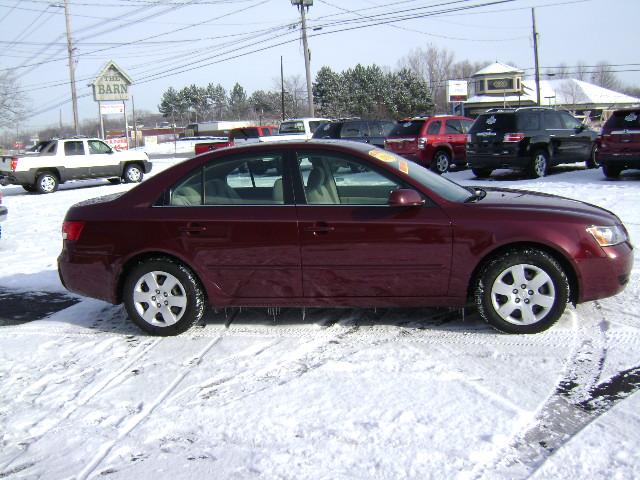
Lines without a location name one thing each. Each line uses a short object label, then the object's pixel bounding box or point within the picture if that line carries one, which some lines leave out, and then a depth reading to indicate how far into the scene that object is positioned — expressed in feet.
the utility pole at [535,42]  137.69
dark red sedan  15.43
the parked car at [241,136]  81.85
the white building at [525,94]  236.43
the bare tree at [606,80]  347.63
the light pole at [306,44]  107.86
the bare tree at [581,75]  320.09
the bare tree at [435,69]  284.82
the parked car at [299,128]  81.61
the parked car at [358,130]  68.28
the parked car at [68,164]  62.08
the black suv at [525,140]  50.39
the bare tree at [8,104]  187.79
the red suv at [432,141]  58.85
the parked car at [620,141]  44.93
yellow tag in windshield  16.53
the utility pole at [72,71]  119.85
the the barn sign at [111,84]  93.86
